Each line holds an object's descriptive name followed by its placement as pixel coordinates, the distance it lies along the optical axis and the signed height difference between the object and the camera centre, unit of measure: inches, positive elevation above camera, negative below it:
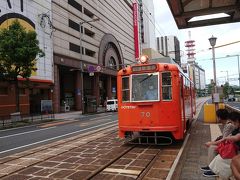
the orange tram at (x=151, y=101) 443.8 -2.7
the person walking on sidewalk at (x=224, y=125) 264.4 -22.4
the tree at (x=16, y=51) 1112.8 +171.7
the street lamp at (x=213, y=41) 794.7 +136.0
